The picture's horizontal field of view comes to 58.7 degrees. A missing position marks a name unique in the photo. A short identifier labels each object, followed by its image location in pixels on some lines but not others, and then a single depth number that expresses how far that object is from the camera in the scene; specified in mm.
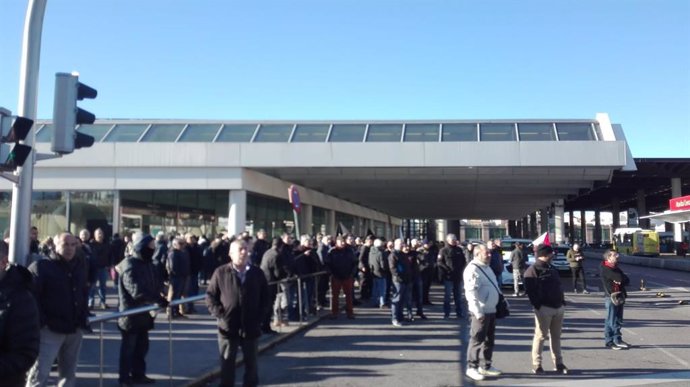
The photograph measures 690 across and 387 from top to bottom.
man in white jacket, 7902
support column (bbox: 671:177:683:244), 51156
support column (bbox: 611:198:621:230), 76888
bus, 54094
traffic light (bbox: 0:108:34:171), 6102
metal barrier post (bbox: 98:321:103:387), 6405
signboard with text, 29375
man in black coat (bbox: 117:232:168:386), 7109
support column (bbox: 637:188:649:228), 64475
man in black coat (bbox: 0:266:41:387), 3245
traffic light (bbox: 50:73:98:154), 6777
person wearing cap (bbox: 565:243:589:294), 19266
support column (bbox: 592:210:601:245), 94362
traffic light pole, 6426
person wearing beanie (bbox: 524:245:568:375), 8164
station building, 19484
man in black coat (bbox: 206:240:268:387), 6160
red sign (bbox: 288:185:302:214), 14041
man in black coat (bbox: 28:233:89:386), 5569
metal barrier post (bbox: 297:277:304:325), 12022
